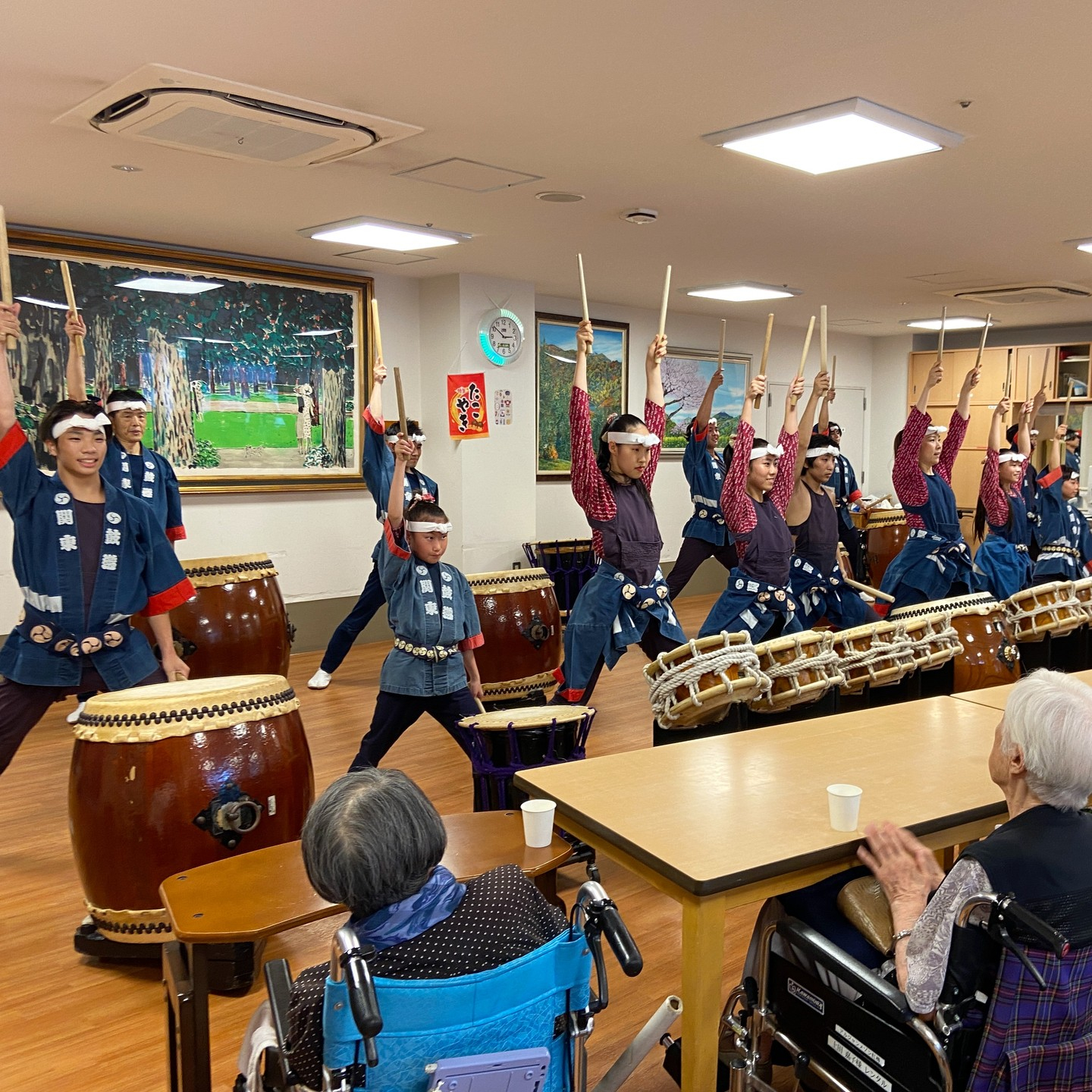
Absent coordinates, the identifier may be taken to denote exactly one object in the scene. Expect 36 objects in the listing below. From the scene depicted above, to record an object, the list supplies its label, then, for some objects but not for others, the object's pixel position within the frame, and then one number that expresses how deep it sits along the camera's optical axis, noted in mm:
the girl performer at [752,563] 3969
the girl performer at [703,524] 6434
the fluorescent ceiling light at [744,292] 7266
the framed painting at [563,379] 7898
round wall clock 7027
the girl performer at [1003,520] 5664
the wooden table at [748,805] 1656
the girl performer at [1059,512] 6586
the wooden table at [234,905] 1751
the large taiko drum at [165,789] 2447
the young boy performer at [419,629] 3461
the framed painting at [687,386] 8969
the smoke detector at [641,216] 4934
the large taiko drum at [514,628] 4754
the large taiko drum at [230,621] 4445
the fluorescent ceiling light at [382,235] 5207
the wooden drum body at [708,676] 2754
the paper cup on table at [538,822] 1955
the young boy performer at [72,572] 3033
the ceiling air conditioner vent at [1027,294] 7470
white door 10711
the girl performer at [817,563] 4523
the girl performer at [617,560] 3818
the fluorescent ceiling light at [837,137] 3418
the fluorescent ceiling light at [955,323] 9258
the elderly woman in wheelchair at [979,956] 1461
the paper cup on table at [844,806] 1793
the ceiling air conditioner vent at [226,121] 3158
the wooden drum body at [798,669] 2879
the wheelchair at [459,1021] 1253
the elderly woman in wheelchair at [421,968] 1272
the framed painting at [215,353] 5477
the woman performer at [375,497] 5113
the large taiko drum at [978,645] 3732
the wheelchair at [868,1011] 1459
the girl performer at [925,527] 5145
